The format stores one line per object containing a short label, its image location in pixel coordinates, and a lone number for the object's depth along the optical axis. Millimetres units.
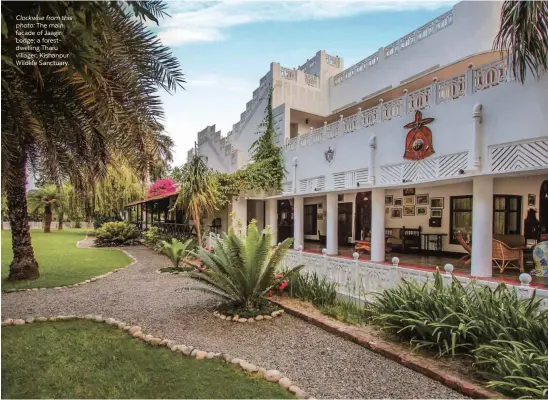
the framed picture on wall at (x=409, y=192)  14565
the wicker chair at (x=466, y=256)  9695
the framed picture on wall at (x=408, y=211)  14656
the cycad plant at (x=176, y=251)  11688
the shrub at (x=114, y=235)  18688
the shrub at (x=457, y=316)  4172
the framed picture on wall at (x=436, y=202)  13570
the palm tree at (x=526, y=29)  5398
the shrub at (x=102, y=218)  30875
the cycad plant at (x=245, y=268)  6324
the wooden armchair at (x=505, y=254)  8770
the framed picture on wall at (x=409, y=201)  14619
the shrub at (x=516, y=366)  3332
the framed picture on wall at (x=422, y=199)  14078
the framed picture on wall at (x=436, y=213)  13605
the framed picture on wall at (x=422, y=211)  14117
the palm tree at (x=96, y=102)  4859
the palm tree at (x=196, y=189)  13828
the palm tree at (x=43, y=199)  26219
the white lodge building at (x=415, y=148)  7859
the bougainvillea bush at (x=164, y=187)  20938
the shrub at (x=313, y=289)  6836
